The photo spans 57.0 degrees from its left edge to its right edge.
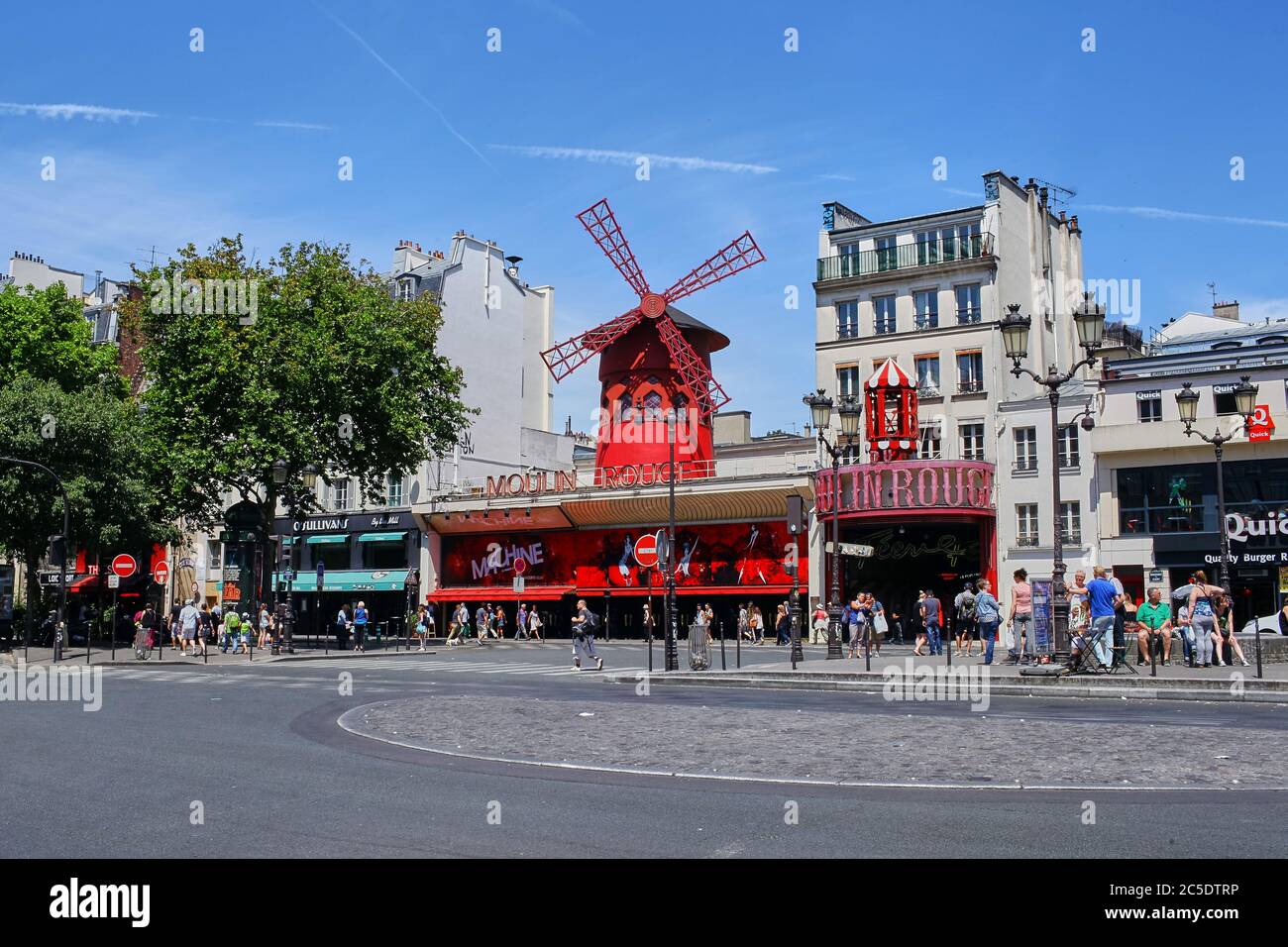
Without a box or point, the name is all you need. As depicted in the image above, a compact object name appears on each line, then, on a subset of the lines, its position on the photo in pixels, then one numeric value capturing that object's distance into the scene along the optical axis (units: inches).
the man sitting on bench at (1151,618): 807.1
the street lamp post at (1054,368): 711.1
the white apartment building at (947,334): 1595.7
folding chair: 743.7
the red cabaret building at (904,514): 1533.0
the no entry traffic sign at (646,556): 1219.9
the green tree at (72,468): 1381.6
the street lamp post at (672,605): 984.9
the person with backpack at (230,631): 1363.2
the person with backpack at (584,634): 1030.4
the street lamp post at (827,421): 1030.4
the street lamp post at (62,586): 1079.1
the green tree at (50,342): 1675.7
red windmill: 1845.5
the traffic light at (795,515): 970.1
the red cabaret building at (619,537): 1726.1
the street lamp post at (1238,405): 901.8
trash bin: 949.8
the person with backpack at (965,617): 1080.8
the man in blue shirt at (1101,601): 729.6
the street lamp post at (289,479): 1272.1
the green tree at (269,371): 1453.0
